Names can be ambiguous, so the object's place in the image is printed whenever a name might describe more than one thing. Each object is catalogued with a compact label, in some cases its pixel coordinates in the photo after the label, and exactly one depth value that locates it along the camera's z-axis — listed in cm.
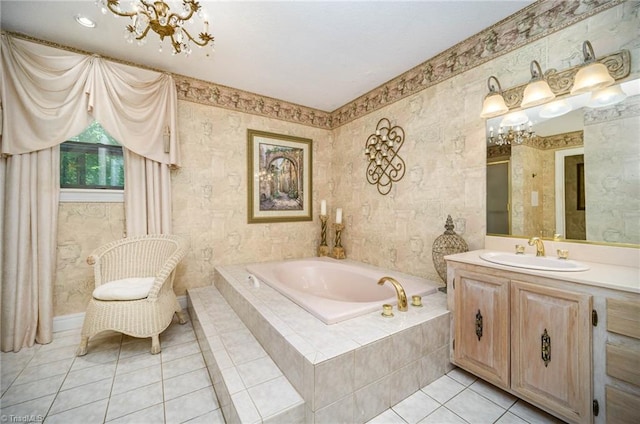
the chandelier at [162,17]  139
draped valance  191
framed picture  309
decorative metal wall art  268
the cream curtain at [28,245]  193
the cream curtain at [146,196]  235
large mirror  136
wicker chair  180
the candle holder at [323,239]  342
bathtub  164
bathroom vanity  106
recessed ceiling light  181
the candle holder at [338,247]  329
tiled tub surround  118
